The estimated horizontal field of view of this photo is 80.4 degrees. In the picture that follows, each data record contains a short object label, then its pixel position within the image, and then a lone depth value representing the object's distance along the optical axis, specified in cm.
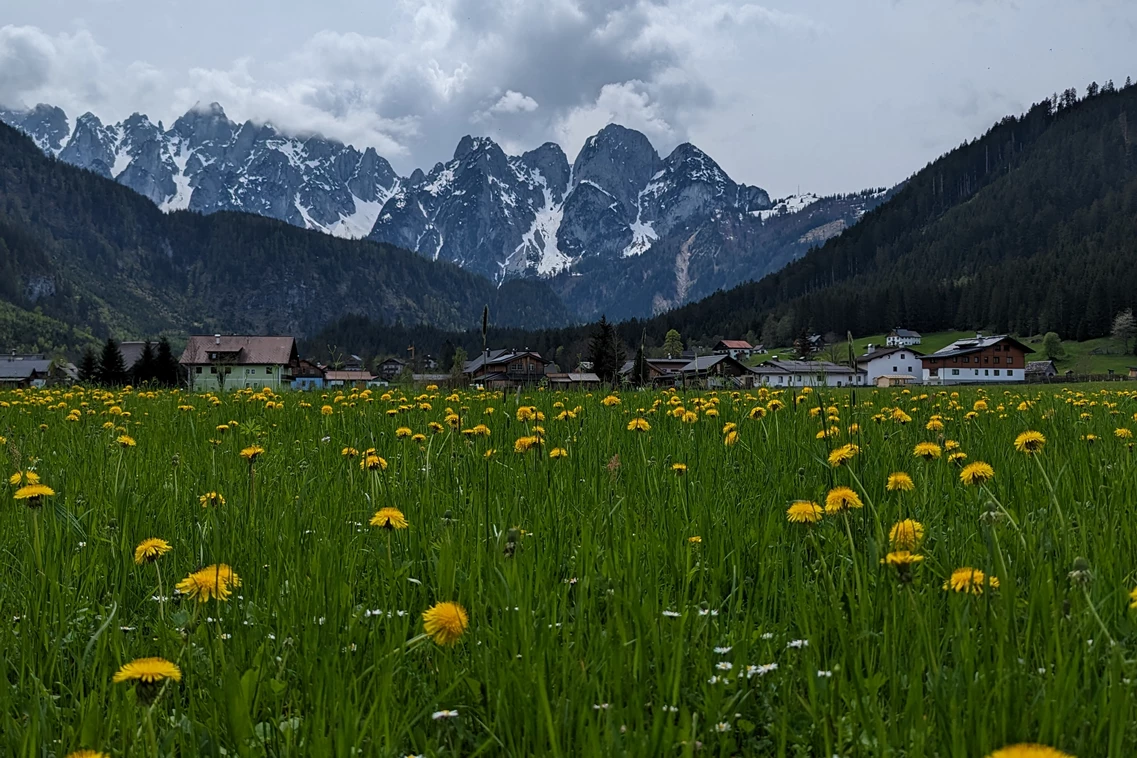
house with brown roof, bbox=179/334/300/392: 8244
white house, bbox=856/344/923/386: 11150
